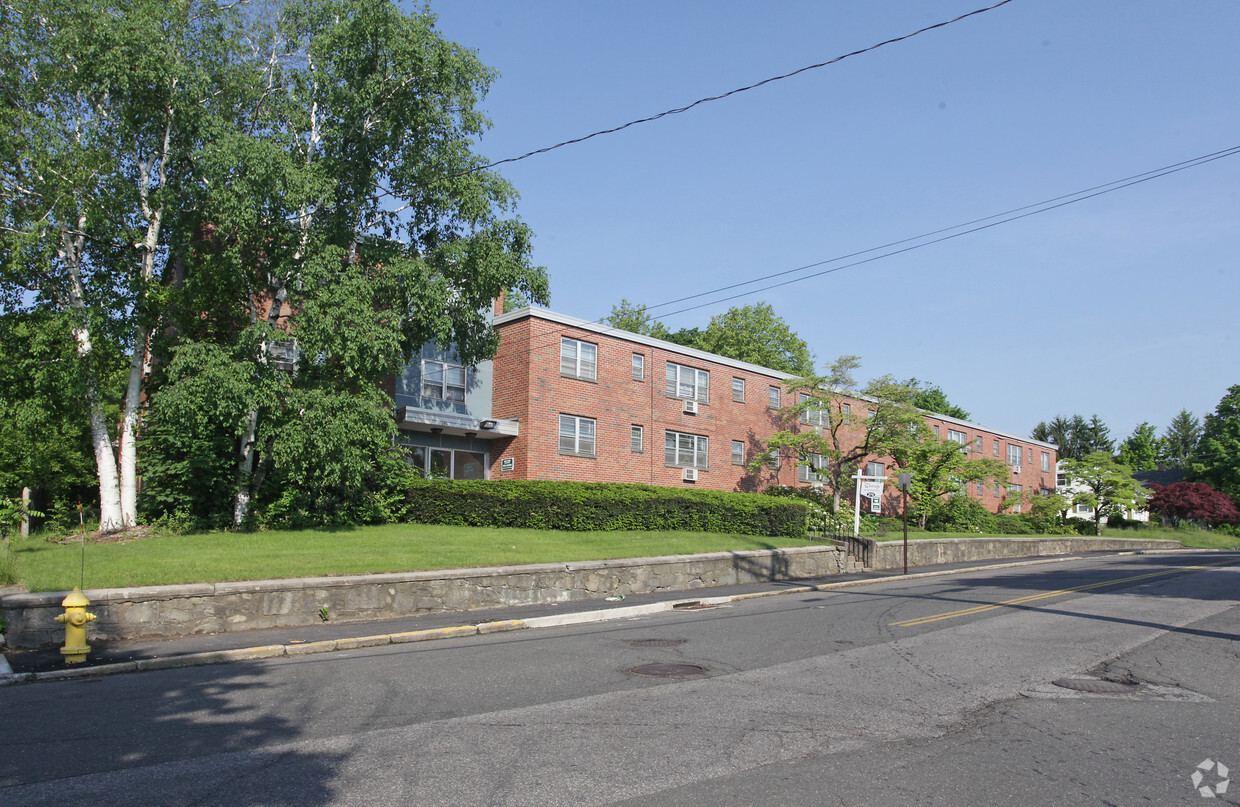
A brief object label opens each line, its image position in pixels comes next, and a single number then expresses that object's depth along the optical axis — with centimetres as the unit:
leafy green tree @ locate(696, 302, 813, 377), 5912
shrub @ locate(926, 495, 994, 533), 4356
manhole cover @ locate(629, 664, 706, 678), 865
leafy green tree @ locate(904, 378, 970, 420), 8168
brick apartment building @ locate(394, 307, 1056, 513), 2734
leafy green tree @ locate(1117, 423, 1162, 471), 10544
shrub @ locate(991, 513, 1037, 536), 4712
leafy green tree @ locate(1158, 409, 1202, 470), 12256
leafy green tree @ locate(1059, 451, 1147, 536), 5344
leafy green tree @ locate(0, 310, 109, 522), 1733
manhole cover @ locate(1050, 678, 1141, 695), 801
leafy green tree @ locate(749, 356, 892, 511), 3553
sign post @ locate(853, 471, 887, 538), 2886
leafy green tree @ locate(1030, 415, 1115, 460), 11219
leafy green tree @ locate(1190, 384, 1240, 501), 7500
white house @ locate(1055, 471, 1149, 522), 5842
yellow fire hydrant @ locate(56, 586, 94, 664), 919
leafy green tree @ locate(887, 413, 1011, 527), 4091
